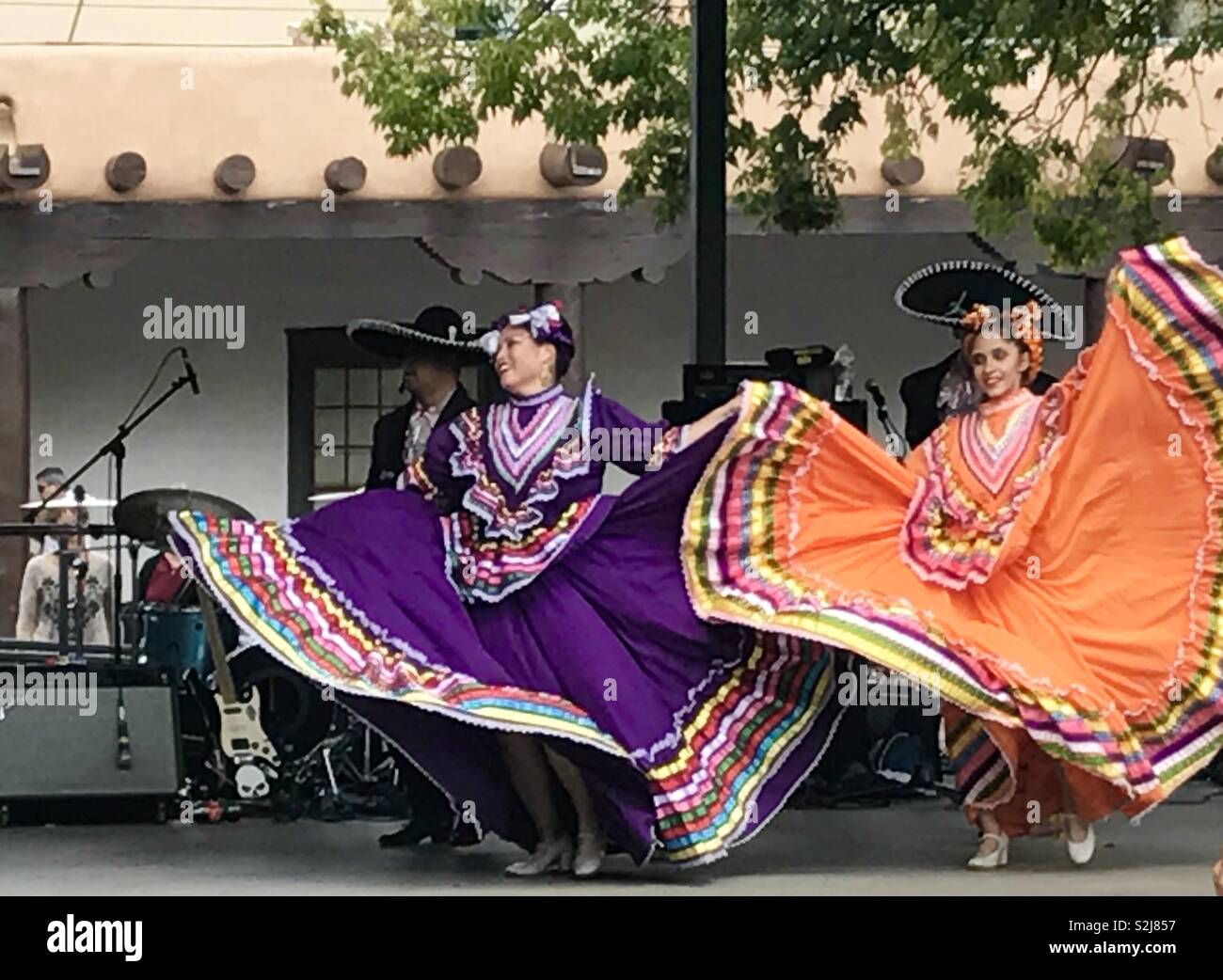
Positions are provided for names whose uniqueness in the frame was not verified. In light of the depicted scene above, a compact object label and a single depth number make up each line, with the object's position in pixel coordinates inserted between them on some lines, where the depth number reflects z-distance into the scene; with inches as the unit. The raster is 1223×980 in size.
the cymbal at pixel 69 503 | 413.1
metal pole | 343.3
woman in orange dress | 296.4
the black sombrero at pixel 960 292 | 318.0
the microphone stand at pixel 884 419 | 383.9
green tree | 435.5
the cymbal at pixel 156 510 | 365.1
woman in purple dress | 300.4
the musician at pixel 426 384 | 335.0
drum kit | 366.6
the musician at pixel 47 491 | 428.1
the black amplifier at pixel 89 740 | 347.3
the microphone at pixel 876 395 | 384.3
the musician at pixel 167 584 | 391.9
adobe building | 499.8
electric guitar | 367.9
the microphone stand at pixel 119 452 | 368.2
